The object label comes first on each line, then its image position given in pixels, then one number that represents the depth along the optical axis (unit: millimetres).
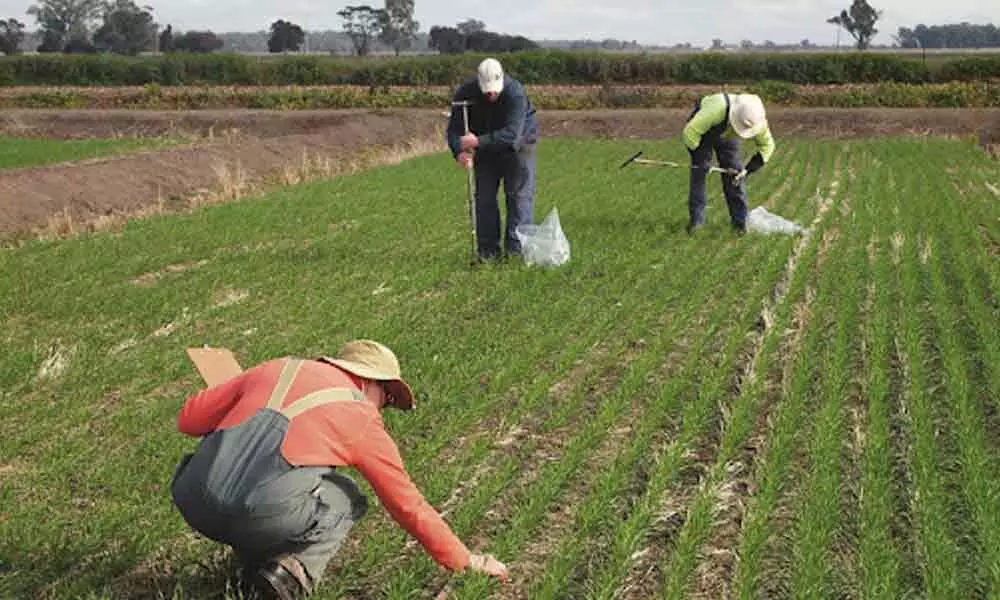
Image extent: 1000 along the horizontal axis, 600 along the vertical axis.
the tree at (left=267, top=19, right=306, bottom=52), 92812
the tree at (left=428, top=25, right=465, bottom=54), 90431
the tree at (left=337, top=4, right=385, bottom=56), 96500
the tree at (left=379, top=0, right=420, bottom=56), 98750
